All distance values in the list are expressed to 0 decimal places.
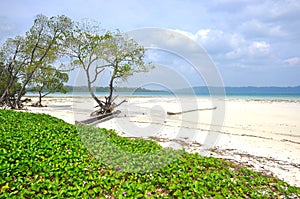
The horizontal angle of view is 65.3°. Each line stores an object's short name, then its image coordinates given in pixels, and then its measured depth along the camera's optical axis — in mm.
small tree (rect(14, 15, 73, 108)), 18920
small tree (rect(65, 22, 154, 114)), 16734
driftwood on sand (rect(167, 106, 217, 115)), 20536
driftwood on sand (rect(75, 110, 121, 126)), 13278
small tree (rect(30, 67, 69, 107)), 23016
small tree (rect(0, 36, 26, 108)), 20141
